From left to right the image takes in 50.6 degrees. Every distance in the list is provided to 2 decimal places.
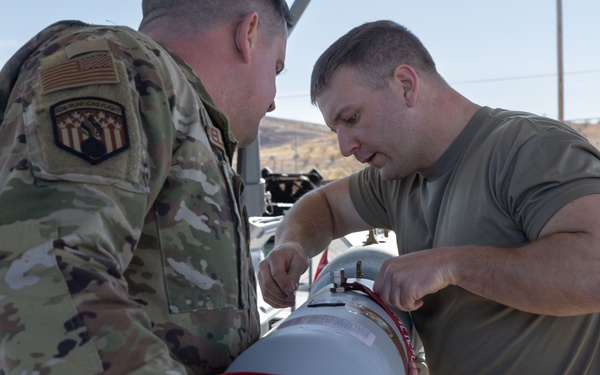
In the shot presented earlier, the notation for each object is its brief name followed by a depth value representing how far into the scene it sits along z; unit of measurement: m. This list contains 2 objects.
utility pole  19.50
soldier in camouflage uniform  1.04
